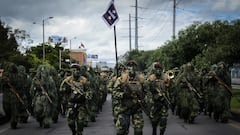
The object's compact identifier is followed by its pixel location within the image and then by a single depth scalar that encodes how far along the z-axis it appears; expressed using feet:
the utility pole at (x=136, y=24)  274.85
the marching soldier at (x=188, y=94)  53.21
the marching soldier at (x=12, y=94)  50.39
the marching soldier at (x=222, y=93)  53.93
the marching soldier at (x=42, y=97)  49.80
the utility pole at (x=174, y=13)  160.97
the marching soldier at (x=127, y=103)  32.63
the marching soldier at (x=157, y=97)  39.24
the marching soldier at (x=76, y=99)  37.27
